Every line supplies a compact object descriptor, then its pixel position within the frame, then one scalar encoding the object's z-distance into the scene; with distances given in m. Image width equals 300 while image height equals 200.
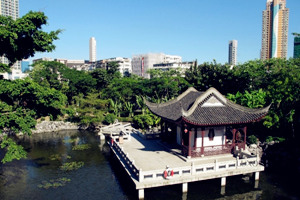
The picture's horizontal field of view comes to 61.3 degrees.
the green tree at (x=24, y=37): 18.50
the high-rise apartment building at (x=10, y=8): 156.12
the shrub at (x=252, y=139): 25.41
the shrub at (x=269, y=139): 25.60
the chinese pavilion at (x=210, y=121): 19.55
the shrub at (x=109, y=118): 40.03
